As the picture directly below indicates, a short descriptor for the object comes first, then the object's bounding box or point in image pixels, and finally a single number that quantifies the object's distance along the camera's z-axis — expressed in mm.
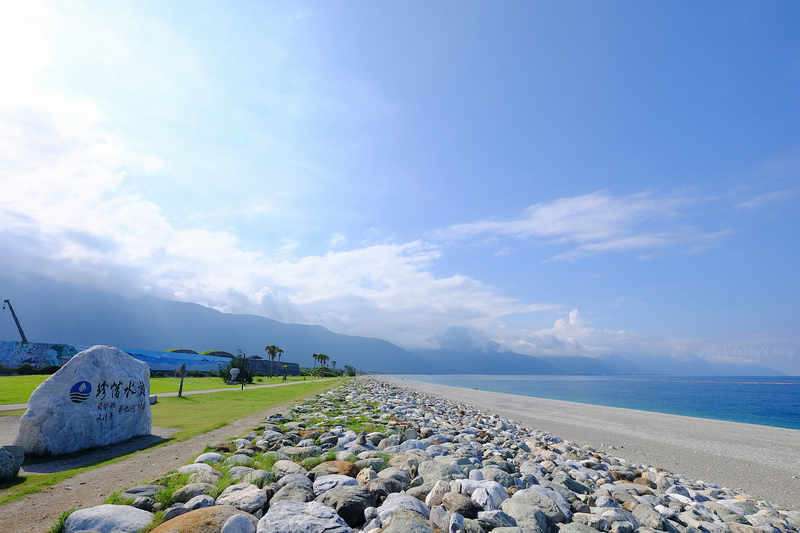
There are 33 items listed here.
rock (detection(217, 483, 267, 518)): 5242
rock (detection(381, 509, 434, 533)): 4512
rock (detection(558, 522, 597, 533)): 5227
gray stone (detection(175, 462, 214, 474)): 6848
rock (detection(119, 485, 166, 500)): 5551
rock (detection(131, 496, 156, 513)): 5324
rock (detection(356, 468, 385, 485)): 6633
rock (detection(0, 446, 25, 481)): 6776
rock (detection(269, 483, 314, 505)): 5488
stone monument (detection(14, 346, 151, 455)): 8867
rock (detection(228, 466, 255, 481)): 6779
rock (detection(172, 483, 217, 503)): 5555
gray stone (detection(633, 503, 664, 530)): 5882
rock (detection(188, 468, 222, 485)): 6371
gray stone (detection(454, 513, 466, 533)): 4812
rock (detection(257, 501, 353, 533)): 4512
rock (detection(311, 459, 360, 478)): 7039
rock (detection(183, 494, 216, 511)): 5246
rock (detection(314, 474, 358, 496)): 6123
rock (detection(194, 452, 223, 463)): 7931
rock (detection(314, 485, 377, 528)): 5180
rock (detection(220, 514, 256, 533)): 4328
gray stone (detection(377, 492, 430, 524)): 5164
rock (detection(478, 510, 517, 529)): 5125
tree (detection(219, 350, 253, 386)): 43466
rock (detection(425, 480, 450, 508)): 5816
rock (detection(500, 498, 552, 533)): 5238
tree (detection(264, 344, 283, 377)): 84562
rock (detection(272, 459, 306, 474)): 7055
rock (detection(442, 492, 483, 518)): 5375
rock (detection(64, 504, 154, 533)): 4613
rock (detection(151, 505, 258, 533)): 4332
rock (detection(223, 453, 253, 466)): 7676
